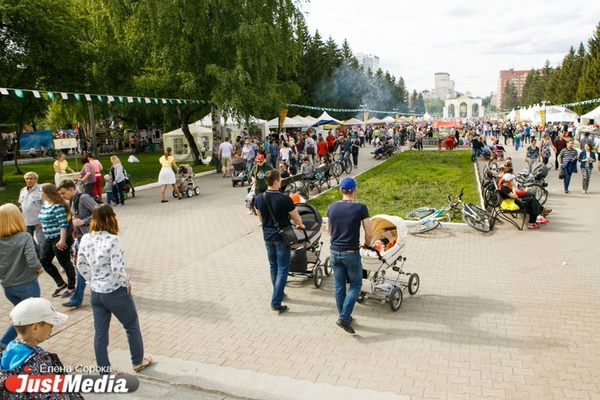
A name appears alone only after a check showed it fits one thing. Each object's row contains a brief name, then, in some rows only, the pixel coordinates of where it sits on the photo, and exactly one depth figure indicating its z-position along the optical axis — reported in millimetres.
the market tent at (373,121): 55500
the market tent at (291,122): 37716
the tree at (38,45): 19109
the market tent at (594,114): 33031
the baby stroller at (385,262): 6355
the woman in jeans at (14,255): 5062
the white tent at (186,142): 29875
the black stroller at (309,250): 7295
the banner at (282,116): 29578
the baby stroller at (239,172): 18656
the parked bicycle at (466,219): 10625
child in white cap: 2828
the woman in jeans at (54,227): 6496
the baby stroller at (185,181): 16562
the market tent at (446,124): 44288
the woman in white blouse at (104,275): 4496
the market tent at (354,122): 51922
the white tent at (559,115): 38653
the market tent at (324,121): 40188
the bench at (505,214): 10828
